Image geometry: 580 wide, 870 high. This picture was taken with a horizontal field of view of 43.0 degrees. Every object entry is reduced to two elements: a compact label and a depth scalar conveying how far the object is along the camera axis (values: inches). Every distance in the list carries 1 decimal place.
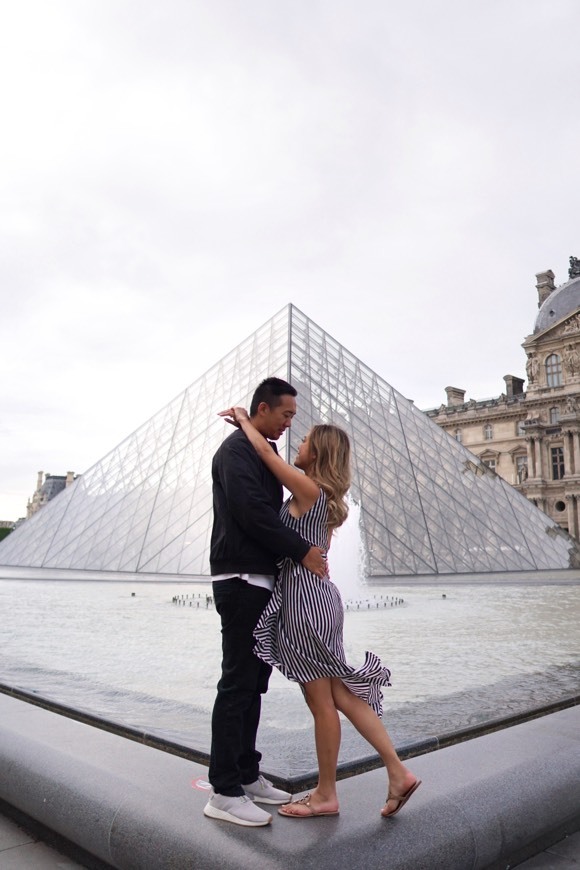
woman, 89.4
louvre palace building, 1710.1
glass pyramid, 796.0
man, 90.0
